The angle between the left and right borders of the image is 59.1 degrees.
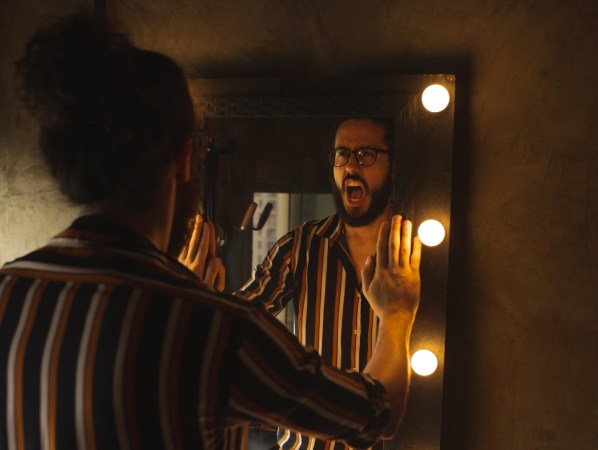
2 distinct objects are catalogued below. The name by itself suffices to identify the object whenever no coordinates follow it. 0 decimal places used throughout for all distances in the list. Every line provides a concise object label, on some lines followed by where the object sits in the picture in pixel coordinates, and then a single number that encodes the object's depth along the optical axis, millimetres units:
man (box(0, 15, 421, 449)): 521
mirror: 1009
